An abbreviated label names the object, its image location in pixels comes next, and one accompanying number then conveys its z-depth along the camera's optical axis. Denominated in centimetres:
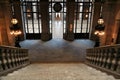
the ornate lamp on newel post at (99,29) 548
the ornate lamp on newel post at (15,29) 535
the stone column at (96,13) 769
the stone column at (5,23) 639
